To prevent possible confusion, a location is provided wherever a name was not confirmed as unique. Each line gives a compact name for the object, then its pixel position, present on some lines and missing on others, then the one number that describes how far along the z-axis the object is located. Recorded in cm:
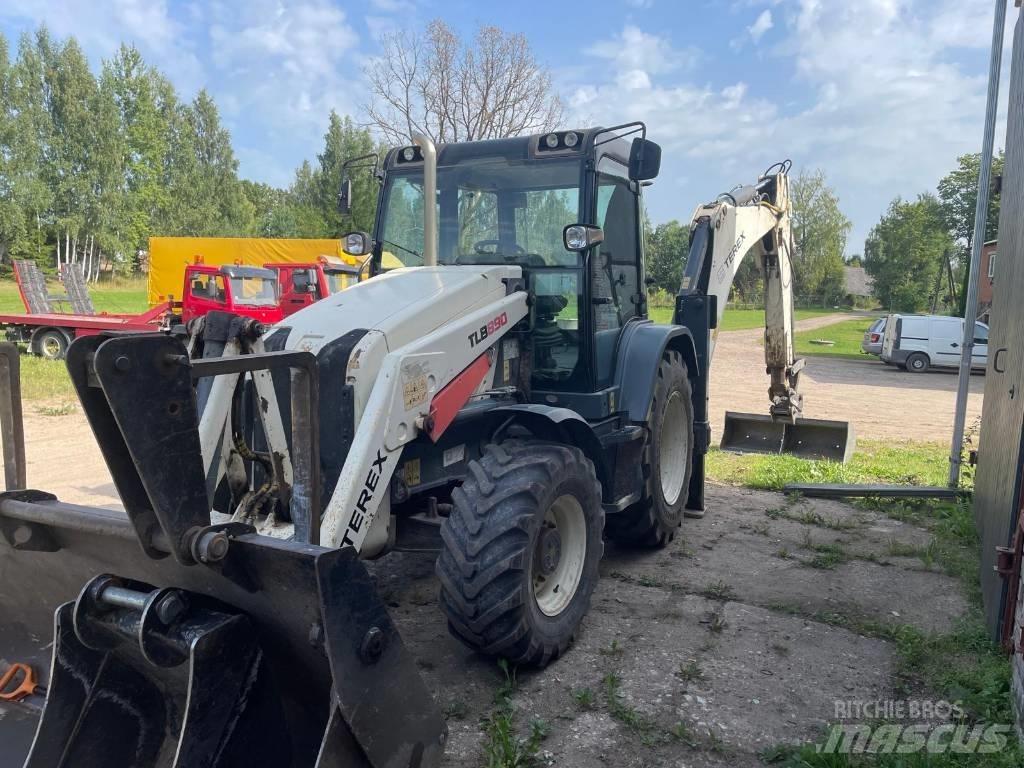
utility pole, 721
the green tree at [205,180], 5306
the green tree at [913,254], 5359
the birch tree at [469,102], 2377
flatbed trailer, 1673
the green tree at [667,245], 3515
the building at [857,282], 7186
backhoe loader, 233
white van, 2286
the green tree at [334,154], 3731
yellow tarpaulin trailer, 2567
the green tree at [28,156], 4153
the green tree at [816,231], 6147
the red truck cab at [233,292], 1583
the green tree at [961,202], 5175
